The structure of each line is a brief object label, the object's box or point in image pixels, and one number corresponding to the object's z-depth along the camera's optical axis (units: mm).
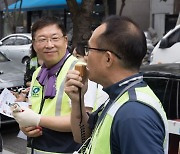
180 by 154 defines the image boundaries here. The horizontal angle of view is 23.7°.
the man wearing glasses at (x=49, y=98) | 2641
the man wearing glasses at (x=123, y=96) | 1629
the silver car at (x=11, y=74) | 7297
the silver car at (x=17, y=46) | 17625
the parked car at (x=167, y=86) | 3977
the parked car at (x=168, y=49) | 11516
